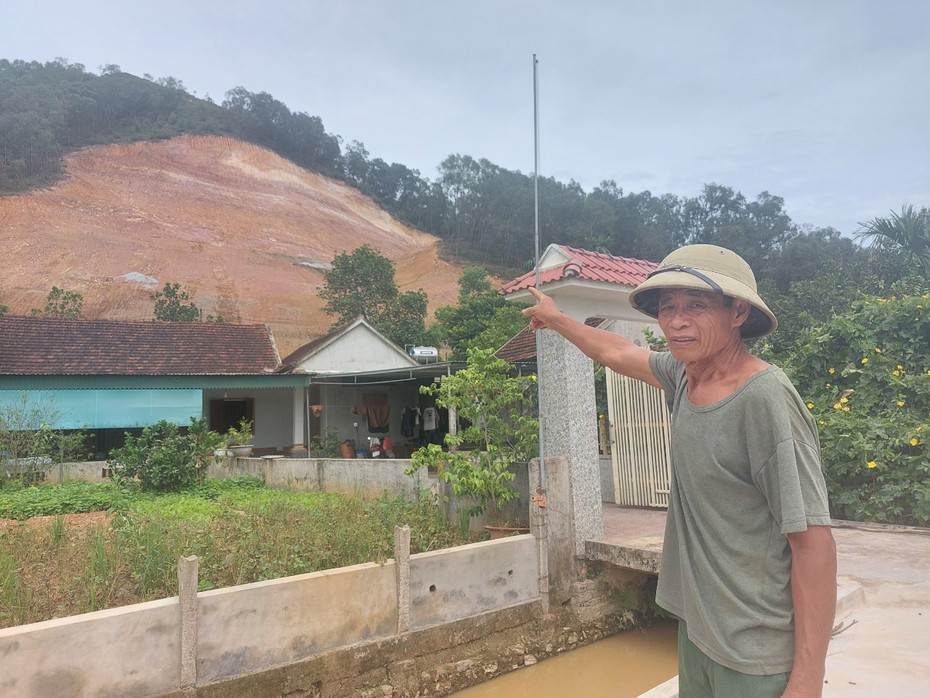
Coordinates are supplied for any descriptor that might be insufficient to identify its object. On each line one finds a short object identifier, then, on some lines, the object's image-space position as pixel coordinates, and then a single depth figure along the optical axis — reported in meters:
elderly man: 1.24
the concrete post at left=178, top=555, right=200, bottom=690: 4.06
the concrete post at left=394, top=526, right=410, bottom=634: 4.96
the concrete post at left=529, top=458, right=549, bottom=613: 5.84
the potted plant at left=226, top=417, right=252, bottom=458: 13.47
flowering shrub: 7.05
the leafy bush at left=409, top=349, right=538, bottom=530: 6.37
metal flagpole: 4.25
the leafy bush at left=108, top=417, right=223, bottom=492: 9.97
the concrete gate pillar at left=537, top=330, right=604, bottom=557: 6.09
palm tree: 13.08
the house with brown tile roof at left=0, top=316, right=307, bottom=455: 14.10
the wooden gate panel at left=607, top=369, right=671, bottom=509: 8.34
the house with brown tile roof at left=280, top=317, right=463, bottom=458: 17.84
